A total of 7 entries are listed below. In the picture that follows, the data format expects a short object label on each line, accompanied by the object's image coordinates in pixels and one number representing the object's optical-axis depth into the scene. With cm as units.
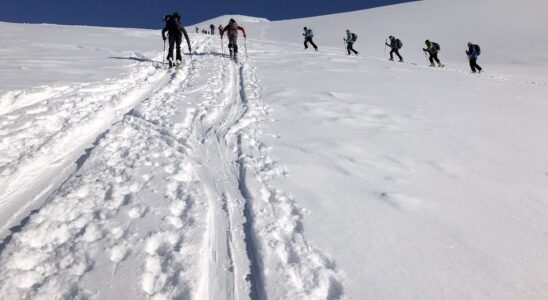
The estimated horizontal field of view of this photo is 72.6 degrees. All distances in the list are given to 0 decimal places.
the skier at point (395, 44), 1694
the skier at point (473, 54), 1430
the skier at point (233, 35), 1244
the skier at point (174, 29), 1043
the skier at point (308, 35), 1922
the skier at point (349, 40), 1840
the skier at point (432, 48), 1571
